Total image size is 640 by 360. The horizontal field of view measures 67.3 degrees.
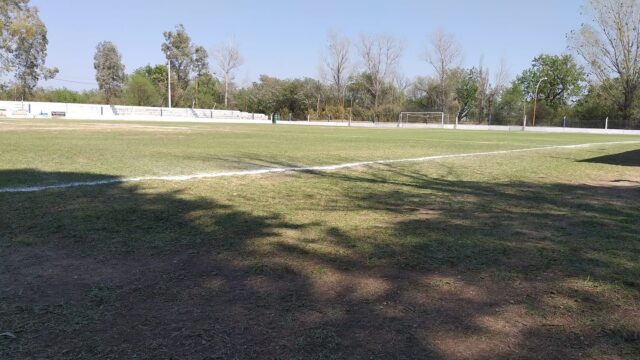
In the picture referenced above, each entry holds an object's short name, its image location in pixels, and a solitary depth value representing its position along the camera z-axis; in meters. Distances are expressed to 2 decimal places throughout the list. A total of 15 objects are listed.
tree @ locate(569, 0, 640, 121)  55.28
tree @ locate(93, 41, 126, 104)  86.31
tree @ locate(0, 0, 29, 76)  58.50
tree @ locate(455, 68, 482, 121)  83.69
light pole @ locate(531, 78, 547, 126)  58.64
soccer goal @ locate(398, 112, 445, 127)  67.19
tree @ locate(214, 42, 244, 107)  86.56
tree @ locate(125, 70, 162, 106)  81.38
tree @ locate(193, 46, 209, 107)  86.62
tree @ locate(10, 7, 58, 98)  67.51
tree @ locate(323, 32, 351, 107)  83.44
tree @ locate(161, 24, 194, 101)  83.44
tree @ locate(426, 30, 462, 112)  78.00
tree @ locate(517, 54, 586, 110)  77.06
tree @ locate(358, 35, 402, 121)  82.06
